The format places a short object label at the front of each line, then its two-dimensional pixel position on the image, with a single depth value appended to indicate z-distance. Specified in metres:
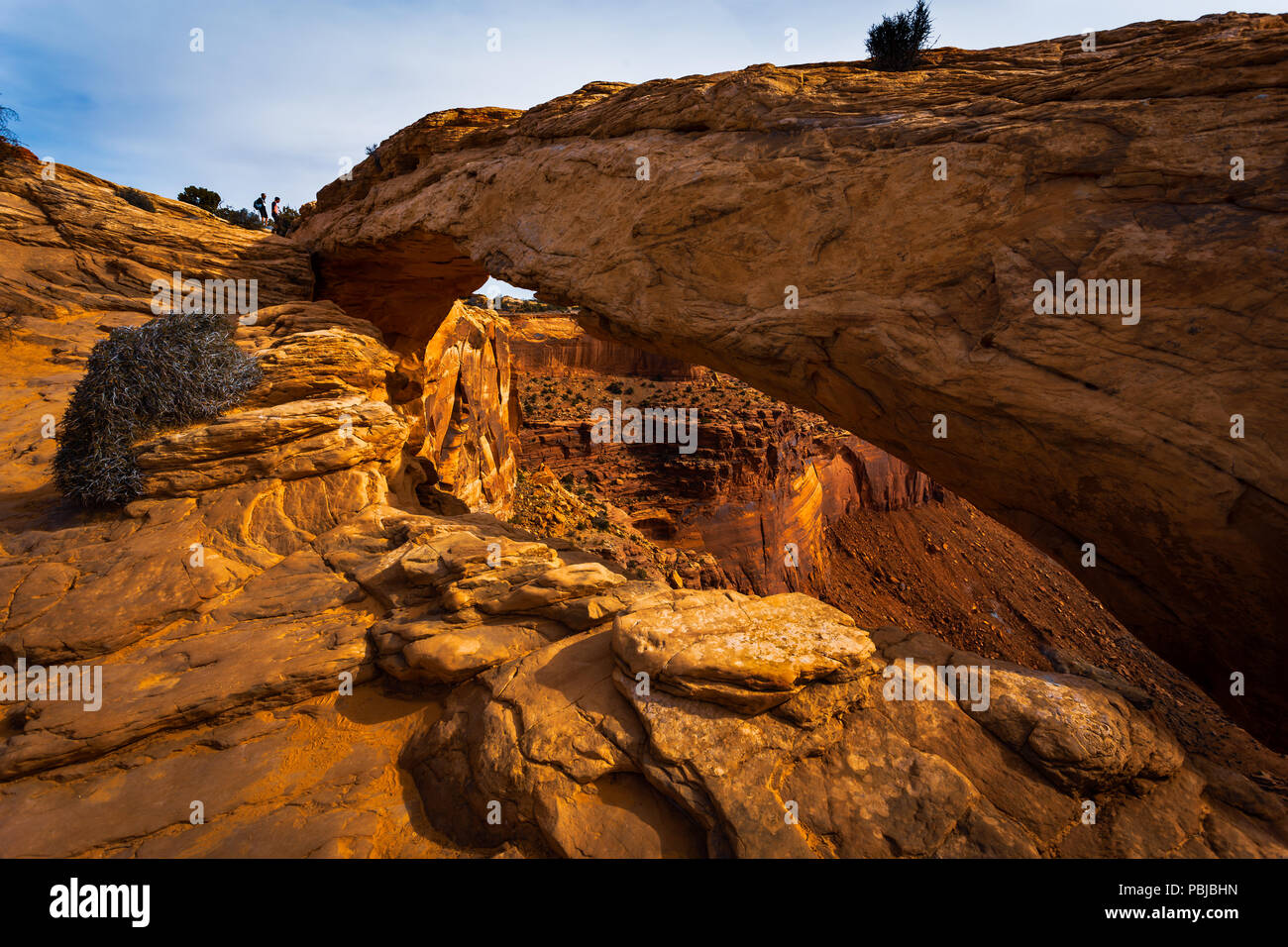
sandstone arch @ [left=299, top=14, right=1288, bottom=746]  5.43
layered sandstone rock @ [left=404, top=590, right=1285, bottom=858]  3.85
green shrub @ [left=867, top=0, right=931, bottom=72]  8.24
